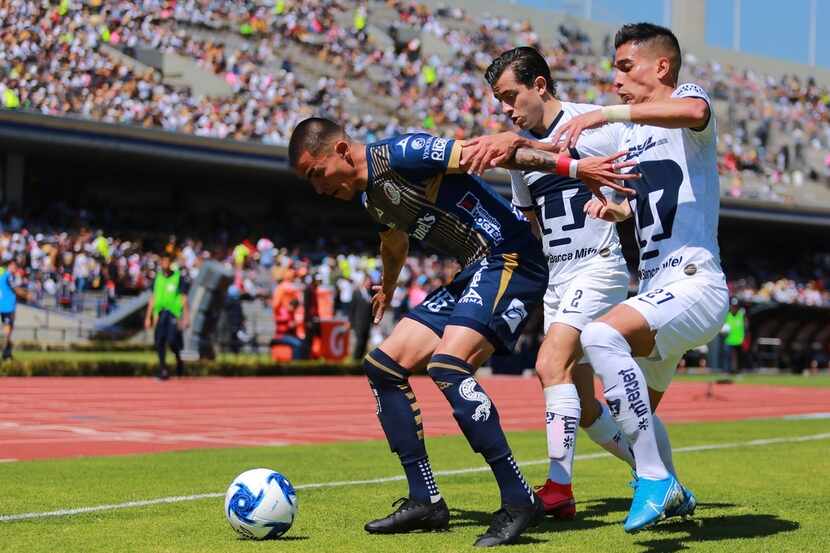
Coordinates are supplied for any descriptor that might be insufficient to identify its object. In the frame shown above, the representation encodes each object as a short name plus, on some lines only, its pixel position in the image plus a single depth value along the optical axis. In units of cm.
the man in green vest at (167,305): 3984
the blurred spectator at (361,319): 5678
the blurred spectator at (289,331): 5394
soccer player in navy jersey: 1147
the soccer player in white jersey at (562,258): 1336
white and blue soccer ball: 1139
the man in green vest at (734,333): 6062
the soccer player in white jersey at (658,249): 1069
